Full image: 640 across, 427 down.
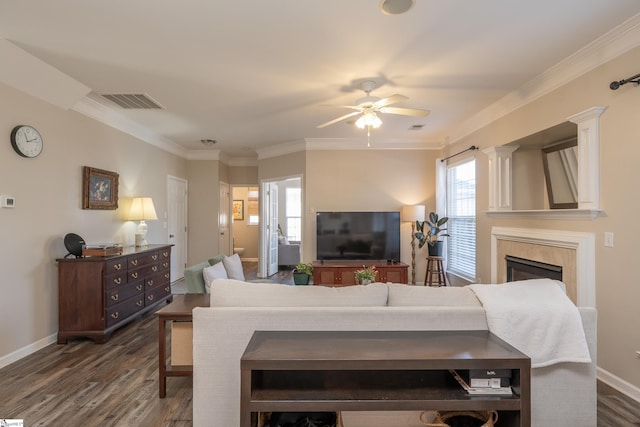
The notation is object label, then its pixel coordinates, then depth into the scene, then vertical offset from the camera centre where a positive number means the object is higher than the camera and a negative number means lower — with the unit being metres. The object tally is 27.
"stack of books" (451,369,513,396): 1.46 -0.73
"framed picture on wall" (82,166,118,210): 3.90 +0.33
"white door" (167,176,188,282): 6.18 -0.13
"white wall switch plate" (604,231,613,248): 2.57 -0.17
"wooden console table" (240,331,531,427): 1.42 -0.78
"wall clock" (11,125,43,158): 3.01 +0.69
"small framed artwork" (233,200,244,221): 9.89 +0.16
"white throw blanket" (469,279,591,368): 1.81 -0.62
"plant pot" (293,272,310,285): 3.55 -0.66
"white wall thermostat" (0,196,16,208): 2.88 +0.12
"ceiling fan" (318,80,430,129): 3.31 +1.09
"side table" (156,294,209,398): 2.34 -0.82
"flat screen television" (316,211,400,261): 5.70 -0.33
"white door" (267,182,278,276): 7.06 -0.27
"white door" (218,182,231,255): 7.11 -0.10
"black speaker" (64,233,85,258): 3.47 -0.31
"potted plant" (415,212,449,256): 5.39 -0.29
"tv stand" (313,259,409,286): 5.33 -0.92
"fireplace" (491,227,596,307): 2.75 -0.34
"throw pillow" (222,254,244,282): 3.55 -0.56
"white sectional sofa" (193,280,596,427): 1.89 -0.76
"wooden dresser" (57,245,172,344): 3.42 -0.85
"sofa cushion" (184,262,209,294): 2.98 -0.58
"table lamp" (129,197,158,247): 4.68 +0.03
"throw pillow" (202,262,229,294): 2.85 -0.52
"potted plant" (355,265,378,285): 3.49 -0.64
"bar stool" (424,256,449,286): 5.35 -0.91
